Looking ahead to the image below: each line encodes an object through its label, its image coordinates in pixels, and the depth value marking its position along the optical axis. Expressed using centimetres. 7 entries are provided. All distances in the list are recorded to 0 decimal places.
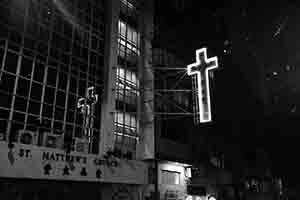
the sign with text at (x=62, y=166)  1059
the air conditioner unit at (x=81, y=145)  1389
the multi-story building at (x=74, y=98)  1241
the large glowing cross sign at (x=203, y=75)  1653
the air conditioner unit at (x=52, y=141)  1296
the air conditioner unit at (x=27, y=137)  1195
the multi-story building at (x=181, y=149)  2045
